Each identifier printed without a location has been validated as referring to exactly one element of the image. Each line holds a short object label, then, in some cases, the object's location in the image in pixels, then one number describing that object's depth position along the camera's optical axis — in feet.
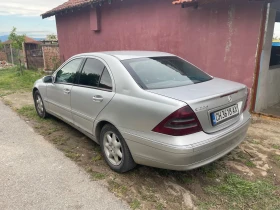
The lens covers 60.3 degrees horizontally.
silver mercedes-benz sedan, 8.04
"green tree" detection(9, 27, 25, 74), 54.29
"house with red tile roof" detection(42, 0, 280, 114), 16.99
